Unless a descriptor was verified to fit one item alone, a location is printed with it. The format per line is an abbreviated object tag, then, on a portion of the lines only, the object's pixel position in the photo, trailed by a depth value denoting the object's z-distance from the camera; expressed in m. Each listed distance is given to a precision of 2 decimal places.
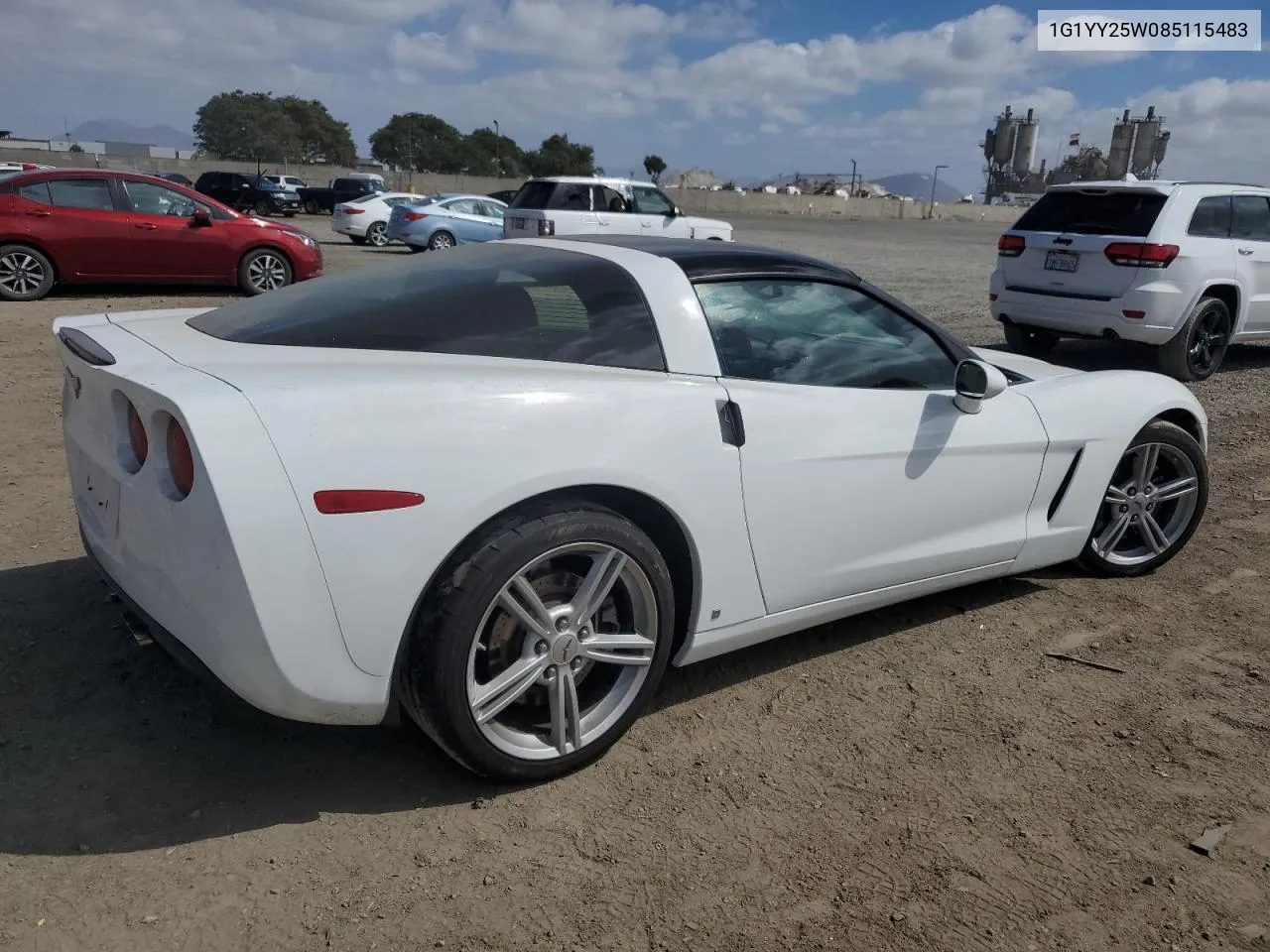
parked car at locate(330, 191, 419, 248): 23.09
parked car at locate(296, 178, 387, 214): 36.47
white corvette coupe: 2.29
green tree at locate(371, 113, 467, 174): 93.56
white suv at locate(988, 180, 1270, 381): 8.29
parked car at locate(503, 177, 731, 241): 16.53
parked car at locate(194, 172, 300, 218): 33.88
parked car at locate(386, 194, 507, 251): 20.20
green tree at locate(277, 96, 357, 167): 102.13
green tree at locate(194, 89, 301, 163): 99.06
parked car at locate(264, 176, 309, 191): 36.93
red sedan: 11.25
